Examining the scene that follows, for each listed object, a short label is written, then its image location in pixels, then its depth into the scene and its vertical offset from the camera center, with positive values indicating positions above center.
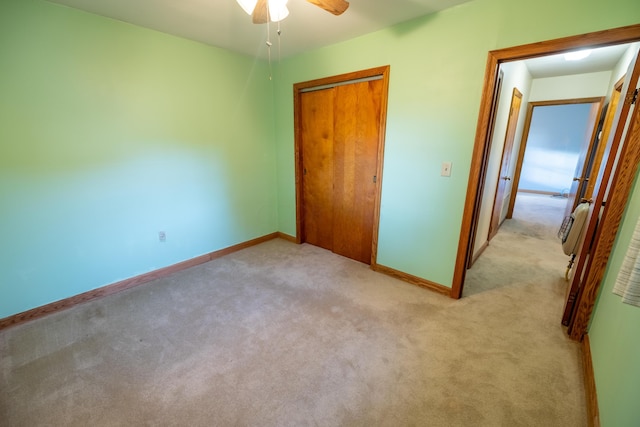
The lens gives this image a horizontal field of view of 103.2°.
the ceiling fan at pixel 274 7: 1.42 +0.81
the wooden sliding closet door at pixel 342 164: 2.56 -0.11
